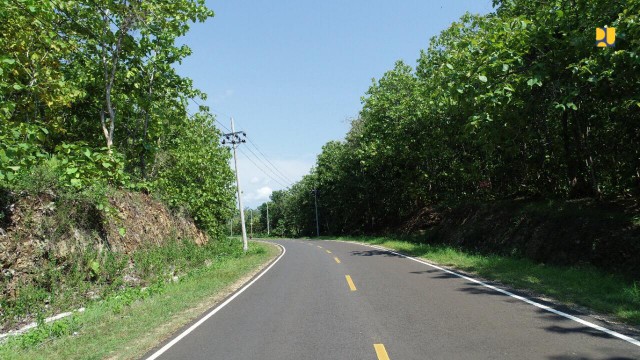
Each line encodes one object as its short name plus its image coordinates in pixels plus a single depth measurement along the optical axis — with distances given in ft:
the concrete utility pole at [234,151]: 98.33
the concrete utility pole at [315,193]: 224.08
